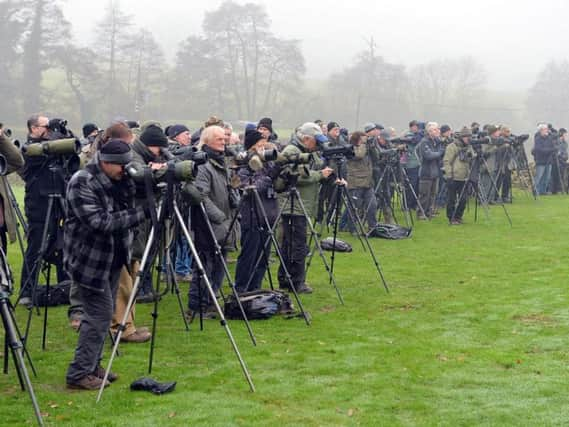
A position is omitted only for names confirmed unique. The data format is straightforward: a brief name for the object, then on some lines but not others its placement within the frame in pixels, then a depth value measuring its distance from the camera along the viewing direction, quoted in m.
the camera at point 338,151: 9.48
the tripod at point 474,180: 16.16
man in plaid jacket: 5.68
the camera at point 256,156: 8.16
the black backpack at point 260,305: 8.23
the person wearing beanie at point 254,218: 8.76
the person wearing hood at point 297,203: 8.93
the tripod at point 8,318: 4.88
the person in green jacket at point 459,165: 16.06
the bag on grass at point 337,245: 12.49
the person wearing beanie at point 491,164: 18.89
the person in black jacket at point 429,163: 16.89
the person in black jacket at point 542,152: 22.47
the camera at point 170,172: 5.70
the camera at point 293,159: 8.73
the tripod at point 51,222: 7.11
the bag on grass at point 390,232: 14.50
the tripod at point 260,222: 8.17
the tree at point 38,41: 37.03
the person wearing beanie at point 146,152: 7.21
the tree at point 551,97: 51.03
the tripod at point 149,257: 5.78
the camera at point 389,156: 15.04
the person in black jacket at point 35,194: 8.46
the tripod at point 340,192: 9.79
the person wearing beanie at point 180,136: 10.78
